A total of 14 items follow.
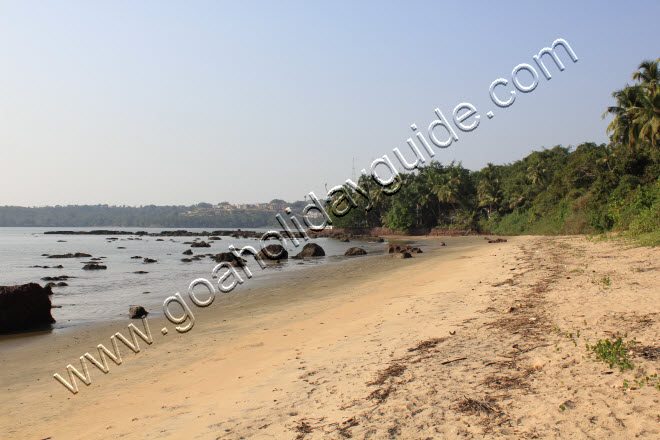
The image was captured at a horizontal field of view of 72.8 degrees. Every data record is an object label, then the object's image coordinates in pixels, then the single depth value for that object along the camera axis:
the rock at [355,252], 43.89
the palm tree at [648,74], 39.72
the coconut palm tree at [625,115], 38.69
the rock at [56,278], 27.88
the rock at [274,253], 41.81
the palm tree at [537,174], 65.69
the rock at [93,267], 35.31
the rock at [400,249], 41.59
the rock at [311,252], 43.59
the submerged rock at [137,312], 15.28
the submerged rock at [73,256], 48.34
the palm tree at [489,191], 73.19
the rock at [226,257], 41.78
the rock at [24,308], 13.77
